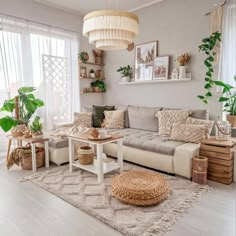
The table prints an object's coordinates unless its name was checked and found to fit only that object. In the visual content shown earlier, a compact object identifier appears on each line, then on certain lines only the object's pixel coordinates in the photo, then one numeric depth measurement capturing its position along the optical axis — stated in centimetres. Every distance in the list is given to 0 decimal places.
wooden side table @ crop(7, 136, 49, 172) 299
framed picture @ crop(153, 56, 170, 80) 373
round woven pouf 198
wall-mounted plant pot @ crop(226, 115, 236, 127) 289
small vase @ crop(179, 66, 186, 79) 345
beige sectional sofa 263
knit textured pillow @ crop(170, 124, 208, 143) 282
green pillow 404
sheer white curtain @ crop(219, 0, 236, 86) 301
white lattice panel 397
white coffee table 254
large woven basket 304
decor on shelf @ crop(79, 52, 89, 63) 440
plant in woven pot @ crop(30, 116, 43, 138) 312
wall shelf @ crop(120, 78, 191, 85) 355
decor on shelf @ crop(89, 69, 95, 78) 471
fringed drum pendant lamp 199
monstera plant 318
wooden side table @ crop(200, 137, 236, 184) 249
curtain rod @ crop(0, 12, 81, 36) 338
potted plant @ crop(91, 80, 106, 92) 479
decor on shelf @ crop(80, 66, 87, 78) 452
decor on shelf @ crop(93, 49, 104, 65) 475
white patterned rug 175
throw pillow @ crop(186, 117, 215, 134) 291
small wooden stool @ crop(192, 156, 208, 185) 248
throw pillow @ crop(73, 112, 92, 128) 395
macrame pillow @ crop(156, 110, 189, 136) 321
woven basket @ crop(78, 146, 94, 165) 281
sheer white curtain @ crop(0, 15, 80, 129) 344
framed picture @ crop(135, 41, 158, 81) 392
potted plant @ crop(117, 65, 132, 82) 429
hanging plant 309
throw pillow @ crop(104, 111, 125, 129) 391
